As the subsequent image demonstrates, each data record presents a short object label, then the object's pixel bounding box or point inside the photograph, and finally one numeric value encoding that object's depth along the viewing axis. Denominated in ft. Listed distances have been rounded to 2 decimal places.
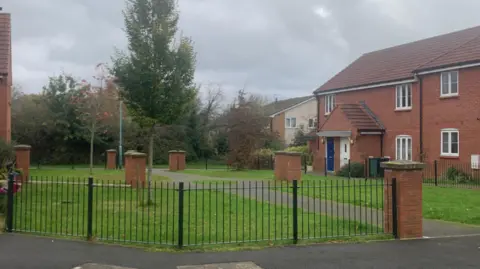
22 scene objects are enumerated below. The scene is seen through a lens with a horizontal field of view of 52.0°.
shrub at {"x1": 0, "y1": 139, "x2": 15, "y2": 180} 56.40
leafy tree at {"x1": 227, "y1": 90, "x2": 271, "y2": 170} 104.63
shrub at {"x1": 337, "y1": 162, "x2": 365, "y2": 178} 87.86
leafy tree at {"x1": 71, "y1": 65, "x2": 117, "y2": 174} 90.27
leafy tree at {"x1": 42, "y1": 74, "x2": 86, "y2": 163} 142.10
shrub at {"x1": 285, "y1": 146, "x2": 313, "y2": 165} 114.52
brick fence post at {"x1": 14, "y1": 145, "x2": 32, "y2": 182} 65.86
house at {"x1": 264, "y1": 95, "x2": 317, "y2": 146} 200.13
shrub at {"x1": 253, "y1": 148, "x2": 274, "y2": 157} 112.33
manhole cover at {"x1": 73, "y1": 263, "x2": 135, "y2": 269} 23.63
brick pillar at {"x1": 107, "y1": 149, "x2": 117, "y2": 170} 118.83
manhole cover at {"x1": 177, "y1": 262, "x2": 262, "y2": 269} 24.13
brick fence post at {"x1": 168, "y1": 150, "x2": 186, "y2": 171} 105.70
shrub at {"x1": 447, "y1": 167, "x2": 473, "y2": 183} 73.00
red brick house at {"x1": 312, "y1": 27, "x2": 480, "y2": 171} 75.82
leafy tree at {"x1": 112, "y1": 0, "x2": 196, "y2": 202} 43.55
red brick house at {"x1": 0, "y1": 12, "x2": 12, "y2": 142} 67.87
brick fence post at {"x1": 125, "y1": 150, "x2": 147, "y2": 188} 56.65
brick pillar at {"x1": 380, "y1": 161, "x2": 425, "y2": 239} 31.53
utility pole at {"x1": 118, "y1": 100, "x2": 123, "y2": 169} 117.97
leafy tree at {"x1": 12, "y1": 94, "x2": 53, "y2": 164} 143.13
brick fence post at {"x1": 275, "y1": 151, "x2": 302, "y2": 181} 69.46
